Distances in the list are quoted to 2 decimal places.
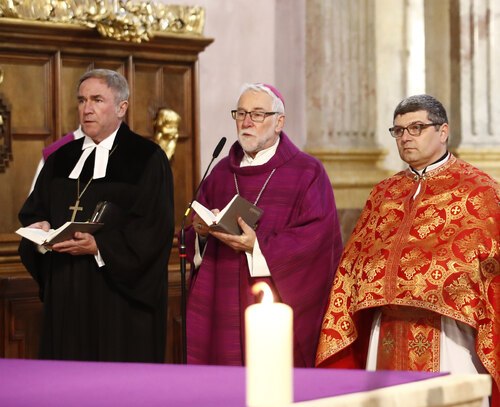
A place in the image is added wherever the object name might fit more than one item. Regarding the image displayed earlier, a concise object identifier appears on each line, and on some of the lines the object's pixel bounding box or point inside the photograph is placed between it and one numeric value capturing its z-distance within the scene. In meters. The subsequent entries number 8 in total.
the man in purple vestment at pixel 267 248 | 7.34
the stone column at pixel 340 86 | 12.88
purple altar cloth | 3.17
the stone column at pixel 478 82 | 12.01
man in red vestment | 6.50
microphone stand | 6.58
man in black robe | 7.64
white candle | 2.38
